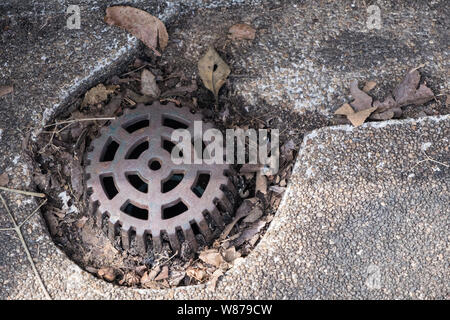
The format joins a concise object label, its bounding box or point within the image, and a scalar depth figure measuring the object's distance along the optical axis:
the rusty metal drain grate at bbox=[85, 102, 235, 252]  2.27
